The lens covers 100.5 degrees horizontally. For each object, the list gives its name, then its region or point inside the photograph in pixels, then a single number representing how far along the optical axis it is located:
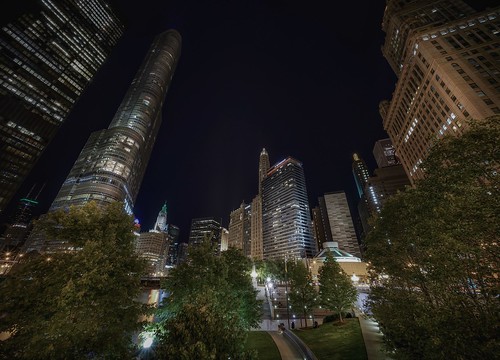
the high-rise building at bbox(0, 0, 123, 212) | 87.44
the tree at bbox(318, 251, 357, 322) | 33.03
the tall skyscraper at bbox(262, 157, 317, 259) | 176.12
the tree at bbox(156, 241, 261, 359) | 8.57
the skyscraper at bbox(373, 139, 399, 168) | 187.23
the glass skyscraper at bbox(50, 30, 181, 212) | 116.00
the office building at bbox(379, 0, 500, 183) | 59.19
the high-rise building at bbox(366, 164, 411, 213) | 158.00
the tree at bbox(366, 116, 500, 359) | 7.94
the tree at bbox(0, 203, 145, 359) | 9.56
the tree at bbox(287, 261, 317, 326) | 36.66
